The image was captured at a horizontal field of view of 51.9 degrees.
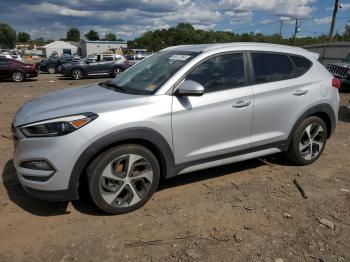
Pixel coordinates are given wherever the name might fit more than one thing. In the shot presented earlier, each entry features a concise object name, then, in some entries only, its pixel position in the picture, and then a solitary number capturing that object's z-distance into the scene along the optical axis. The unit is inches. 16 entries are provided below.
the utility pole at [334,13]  1169.8
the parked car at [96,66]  904.9
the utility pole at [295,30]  1933.9
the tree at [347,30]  2005.9
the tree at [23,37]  6486.2
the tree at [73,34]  6122.1
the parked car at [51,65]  1191.0
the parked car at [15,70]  792.3
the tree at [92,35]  5555.6
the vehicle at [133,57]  1210.4
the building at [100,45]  2952.8
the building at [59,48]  3731.8
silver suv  135.3
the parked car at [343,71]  516.9
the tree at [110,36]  5618.1
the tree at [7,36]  4940.9
